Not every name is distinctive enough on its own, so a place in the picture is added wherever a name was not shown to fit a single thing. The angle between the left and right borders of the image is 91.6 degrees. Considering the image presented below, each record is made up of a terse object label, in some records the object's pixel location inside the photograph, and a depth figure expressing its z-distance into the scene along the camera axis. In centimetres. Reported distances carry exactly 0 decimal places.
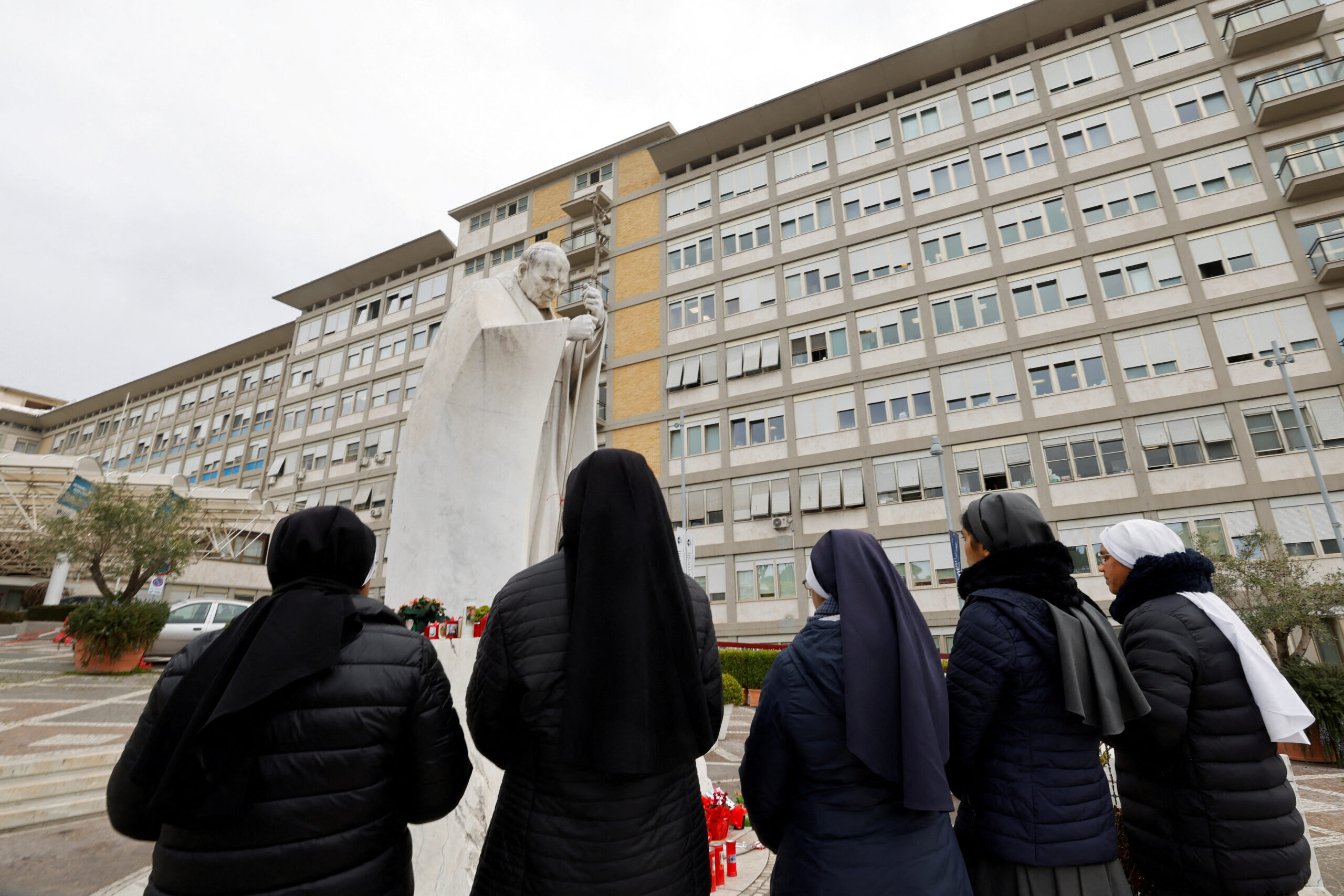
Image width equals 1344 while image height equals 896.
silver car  1363
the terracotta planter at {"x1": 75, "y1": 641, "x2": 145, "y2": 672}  1131
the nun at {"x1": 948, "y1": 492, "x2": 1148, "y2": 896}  194
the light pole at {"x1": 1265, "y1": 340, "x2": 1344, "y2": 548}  1612
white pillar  2708
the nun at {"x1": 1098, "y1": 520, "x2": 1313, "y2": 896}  210
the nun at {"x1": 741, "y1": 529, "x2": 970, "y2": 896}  172
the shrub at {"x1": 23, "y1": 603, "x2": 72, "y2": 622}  2514
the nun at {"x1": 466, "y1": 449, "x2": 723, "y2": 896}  161
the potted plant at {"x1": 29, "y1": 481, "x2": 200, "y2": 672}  1745
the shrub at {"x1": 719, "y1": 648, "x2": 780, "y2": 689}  1730
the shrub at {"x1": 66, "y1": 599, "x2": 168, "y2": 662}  1111
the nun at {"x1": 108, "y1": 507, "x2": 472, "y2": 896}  143
